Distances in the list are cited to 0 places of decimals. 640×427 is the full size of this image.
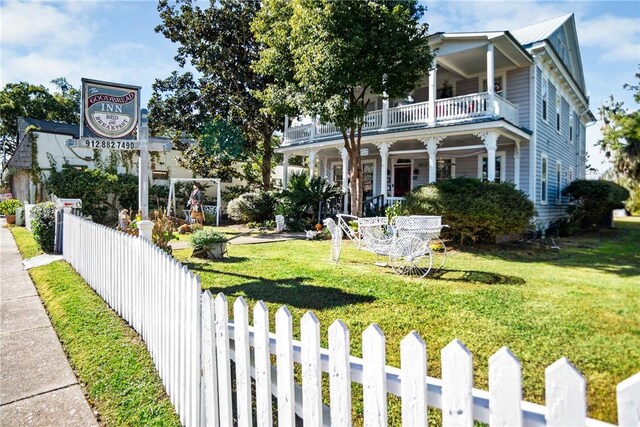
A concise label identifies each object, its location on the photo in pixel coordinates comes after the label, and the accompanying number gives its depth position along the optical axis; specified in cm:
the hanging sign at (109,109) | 509
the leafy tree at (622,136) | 2556
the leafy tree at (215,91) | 1827
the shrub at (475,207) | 961
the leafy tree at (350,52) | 999
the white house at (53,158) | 1877
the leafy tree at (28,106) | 3344
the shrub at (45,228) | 856
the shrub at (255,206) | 1627
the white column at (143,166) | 532
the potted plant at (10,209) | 1761
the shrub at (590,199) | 1516
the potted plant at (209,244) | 805
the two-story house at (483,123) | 1209
